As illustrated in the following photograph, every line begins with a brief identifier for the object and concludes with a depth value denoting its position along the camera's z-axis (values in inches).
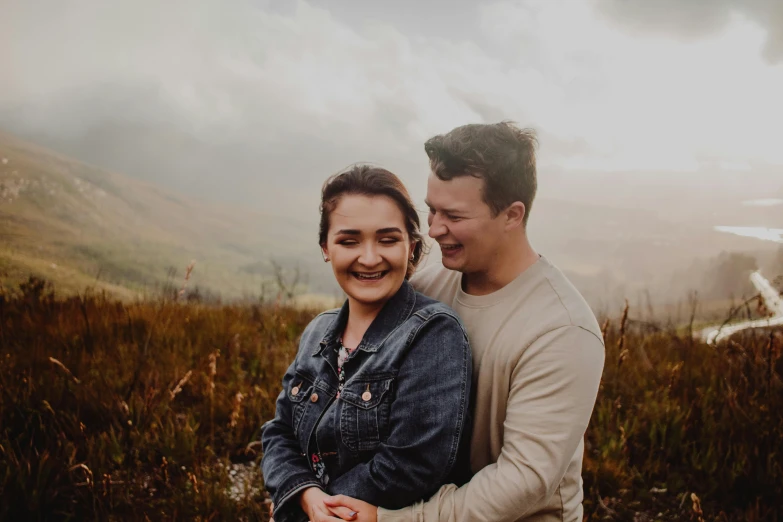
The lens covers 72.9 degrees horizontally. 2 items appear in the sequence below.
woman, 68.2
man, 67.4
